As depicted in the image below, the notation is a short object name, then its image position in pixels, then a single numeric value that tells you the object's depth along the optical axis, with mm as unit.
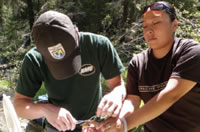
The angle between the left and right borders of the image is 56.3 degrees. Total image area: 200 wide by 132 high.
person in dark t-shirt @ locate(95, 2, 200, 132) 1317
